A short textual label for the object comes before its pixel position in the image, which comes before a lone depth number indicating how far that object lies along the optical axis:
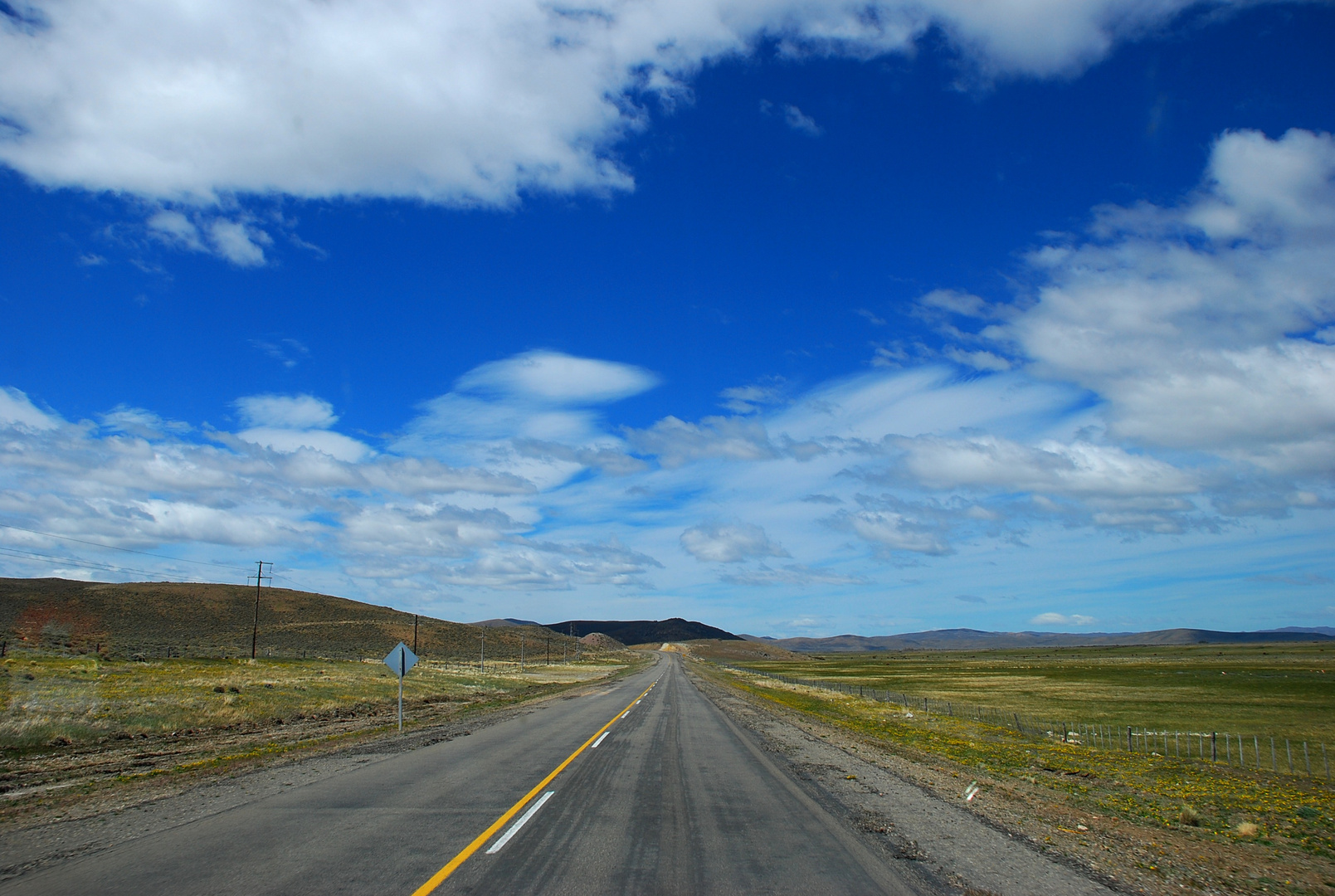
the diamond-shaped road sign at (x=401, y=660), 24.30
